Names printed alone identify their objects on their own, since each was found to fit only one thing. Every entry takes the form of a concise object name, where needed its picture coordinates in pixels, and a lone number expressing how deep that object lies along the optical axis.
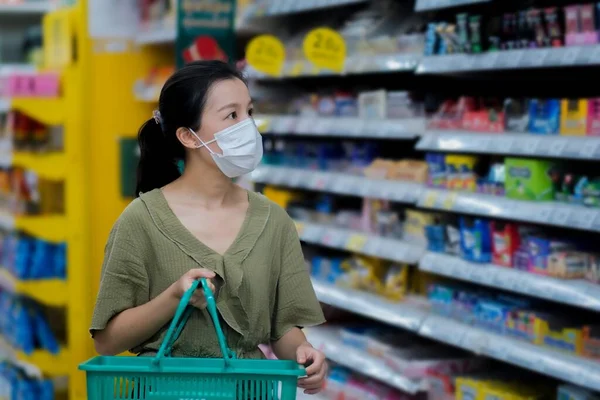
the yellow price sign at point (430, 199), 3.47
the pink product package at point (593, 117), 2.85
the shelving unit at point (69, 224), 4.98
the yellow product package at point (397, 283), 3.93
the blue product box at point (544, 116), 3.01
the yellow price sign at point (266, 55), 4.25
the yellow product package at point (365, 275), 4.10
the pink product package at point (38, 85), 5.02
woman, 1.81
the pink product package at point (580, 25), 2.82
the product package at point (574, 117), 2.89
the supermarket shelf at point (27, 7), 8.52
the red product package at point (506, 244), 3.22
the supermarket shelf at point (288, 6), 3.95
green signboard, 4.25
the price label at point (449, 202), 3.38
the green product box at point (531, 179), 3.06
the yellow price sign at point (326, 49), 3.93
